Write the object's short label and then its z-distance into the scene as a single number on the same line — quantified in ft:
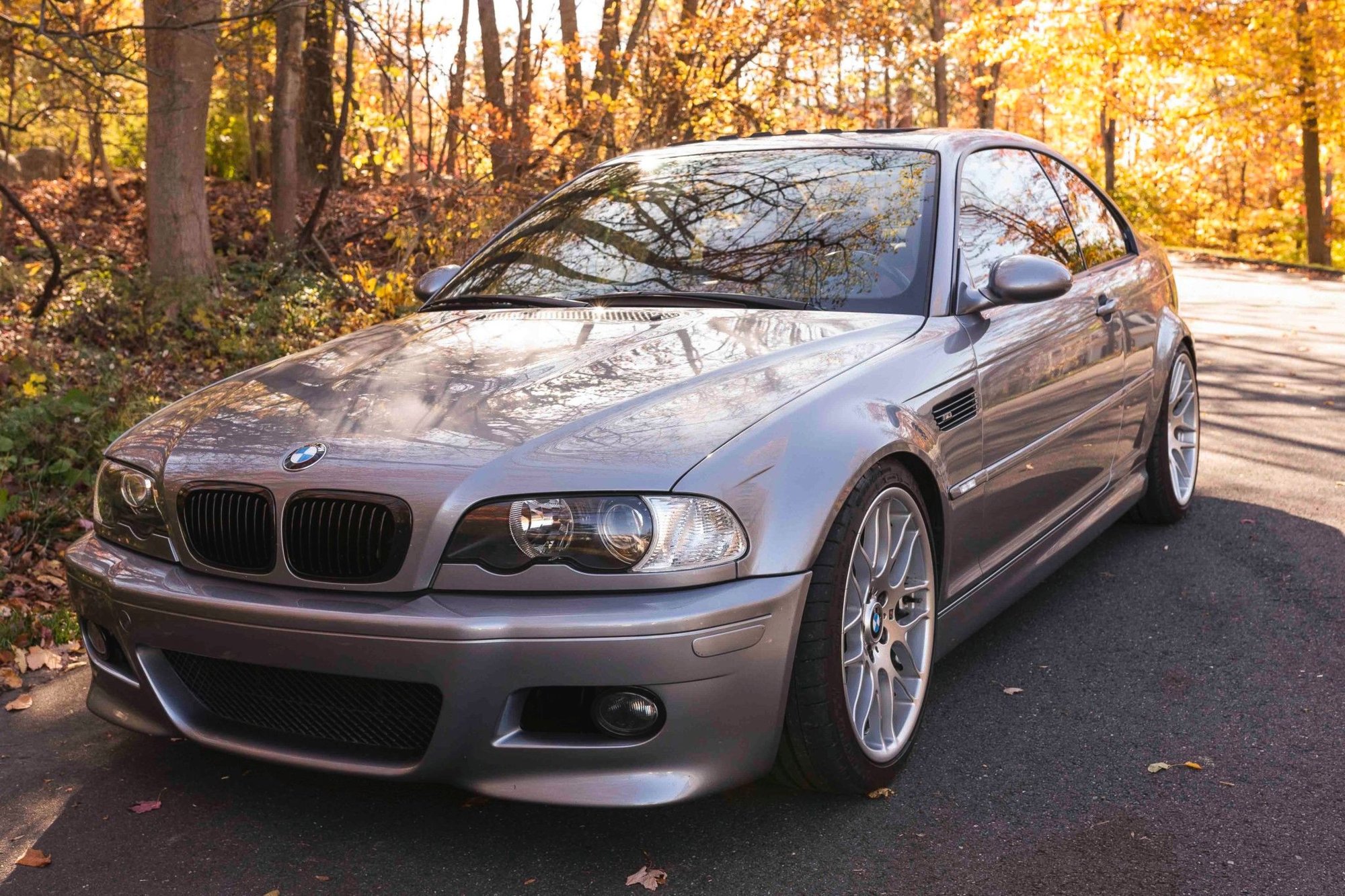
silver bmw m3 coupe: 8.47
